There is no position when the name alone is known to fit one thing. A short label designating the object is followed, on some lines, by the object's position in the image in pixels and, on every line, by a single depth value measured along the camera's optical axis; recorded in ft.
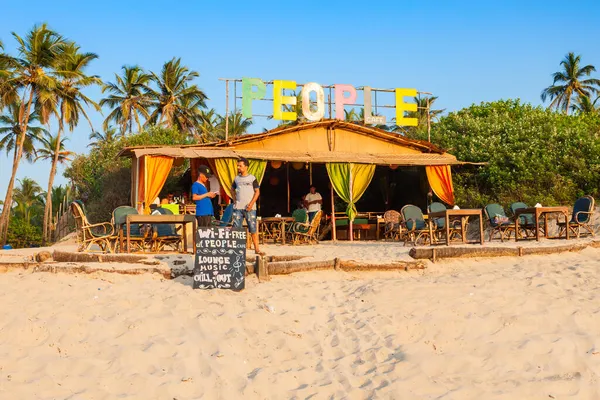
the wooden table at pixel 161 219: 26.03
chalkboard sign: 19.01
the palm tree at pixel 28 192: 136.05
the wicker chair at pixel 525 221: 37.52
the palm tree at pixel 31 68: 73.77
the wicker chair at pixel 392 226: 44.19
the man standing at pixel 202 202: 25.71
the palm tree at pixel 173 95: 101.14
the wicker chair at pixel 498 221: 37.22
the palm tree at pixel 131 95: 100.17
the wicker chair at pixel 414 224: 36.68
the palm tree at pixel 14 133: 90.38
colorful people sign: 50.01
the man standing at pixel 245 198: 24.22
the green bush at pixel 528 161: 51.90
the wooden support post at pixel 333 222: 47.19
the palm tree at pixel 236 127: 101.83
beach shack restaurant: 43.91
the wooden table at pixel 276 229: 40.29
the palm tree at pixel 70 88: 78.12
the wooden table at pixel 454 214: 30.99
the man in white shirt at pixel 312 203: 43.80
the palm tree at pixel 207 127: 100.80
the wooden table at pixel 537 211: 34.37
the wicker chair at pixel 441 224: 35.97
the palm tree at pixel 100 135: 115.26
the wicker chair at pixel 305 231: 39.99
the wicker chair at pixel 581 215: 36.14
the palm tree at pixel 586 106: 92.68
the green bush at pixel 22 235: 75.29
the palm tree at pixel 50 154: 80.13
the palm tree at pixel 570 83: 105.29
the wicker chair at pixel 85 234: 27.71
